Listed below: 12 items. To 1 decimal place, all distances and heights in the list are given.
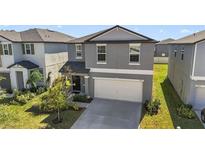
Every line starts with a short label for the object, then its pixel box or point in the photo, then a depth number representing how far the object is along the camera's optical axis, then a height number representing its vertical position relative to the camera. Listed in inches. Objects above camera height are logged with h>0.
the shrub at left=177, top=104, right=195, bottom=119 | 505.4 -175.0
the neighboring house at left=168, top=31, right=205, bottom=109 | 527.5 -65.5
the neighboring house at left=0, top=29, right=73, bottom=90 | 753.6 -6.0
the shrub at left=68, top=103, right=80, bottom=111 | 549.7 -179.1
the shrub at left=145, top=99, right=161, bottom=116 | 537.6 -170.1
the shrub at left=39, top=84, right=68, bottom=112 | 474.3 -122.4
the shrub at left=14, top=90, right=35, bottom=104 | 649.0 -163.8
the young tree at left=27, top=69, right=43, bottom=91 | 716.0 -98.5
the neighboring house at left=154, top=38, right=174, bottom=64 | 1765.5 +4.4
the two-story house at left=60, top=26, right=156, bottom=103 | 595.2 -42.8
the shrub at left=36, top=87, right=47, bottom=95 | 738.2 -156.4
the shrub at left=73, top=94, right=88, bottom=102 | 651.9 -168.0
